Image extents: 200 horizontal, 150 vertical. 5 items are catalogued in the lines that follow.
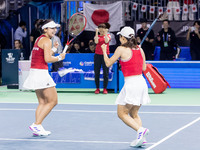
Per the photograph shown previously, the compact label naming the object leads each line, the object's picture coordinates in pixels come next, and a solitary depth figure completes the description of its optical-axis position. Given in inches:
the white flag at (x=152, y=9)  760.2
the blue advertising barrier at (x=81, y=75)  589.3
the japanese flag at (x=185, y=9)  751.1
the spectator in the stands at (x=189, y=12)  753.6
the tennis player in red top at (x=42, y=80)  313.3
